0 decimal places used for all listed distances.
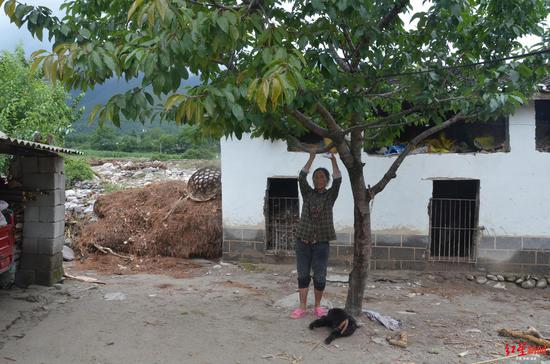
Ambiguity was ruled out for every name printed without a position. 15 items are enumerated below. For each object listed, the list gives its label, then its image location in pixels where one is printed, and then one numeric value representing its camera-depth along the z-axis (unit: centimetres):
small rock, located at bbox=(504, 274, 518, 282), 789
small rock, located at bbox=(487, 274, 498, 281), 790
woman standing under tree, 517
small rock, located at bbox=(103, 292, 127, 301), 644
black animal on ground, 489
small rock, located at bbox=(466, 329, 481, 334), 532
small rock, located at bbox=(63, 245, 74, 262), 912
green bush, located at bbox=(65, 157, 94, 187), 1446
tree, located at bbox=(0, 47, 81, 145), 984
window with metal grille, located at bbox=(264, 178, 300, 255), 891
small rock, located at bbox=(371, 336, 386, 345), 487
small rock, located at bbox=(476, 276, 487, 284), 785
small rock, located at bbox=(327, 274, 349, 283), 783
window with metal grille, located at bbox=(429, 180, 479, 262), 826
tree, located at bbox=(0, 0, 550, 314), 300
